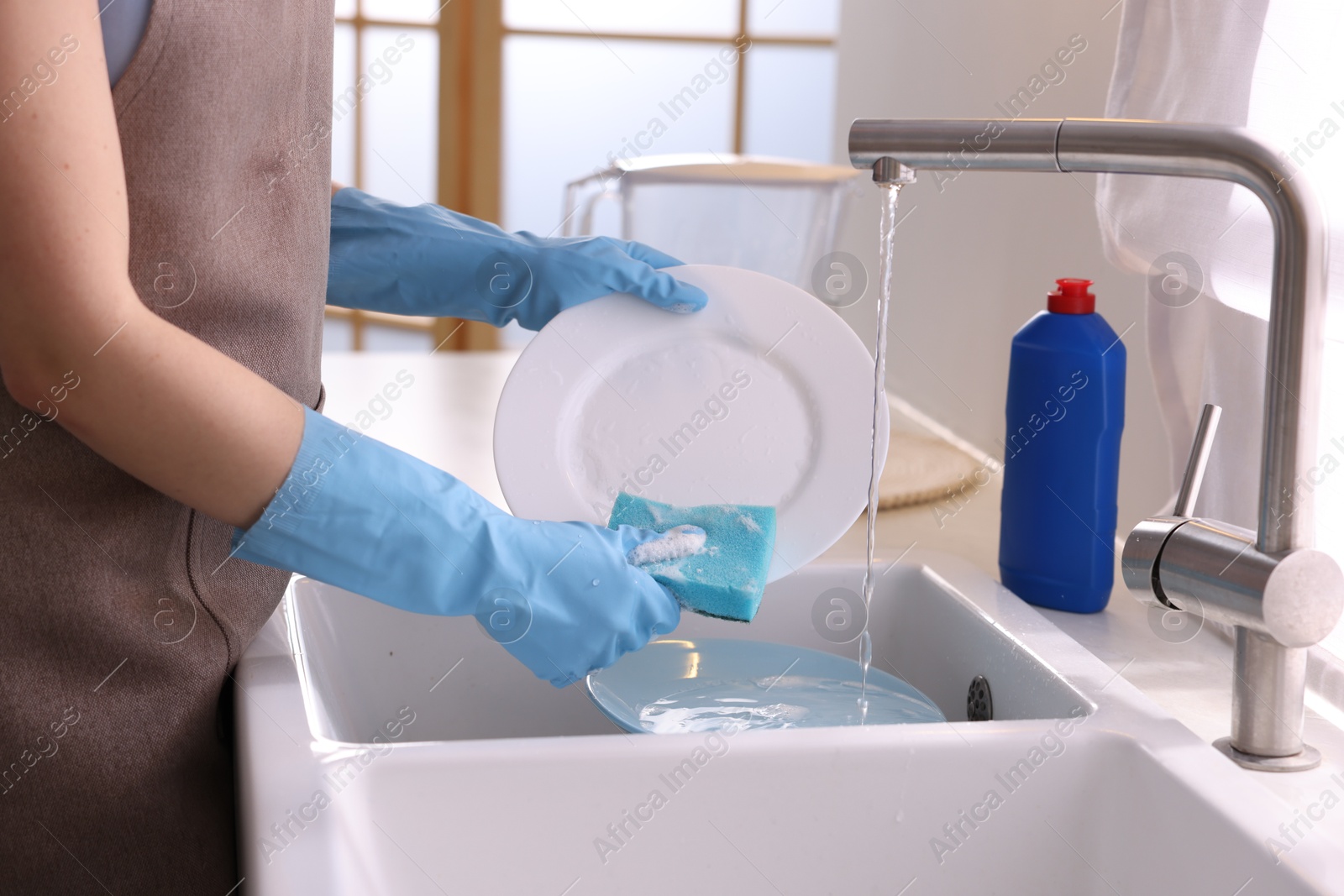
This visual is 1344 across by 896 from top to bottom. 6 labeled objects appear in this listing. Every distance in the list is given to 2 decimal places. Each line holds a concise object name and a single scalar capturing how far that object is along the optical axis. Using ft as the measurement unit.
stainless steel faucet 5.58
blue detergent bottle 6.53
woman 5.47
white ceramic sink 5.66
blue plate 6.28
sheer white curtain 6.30
